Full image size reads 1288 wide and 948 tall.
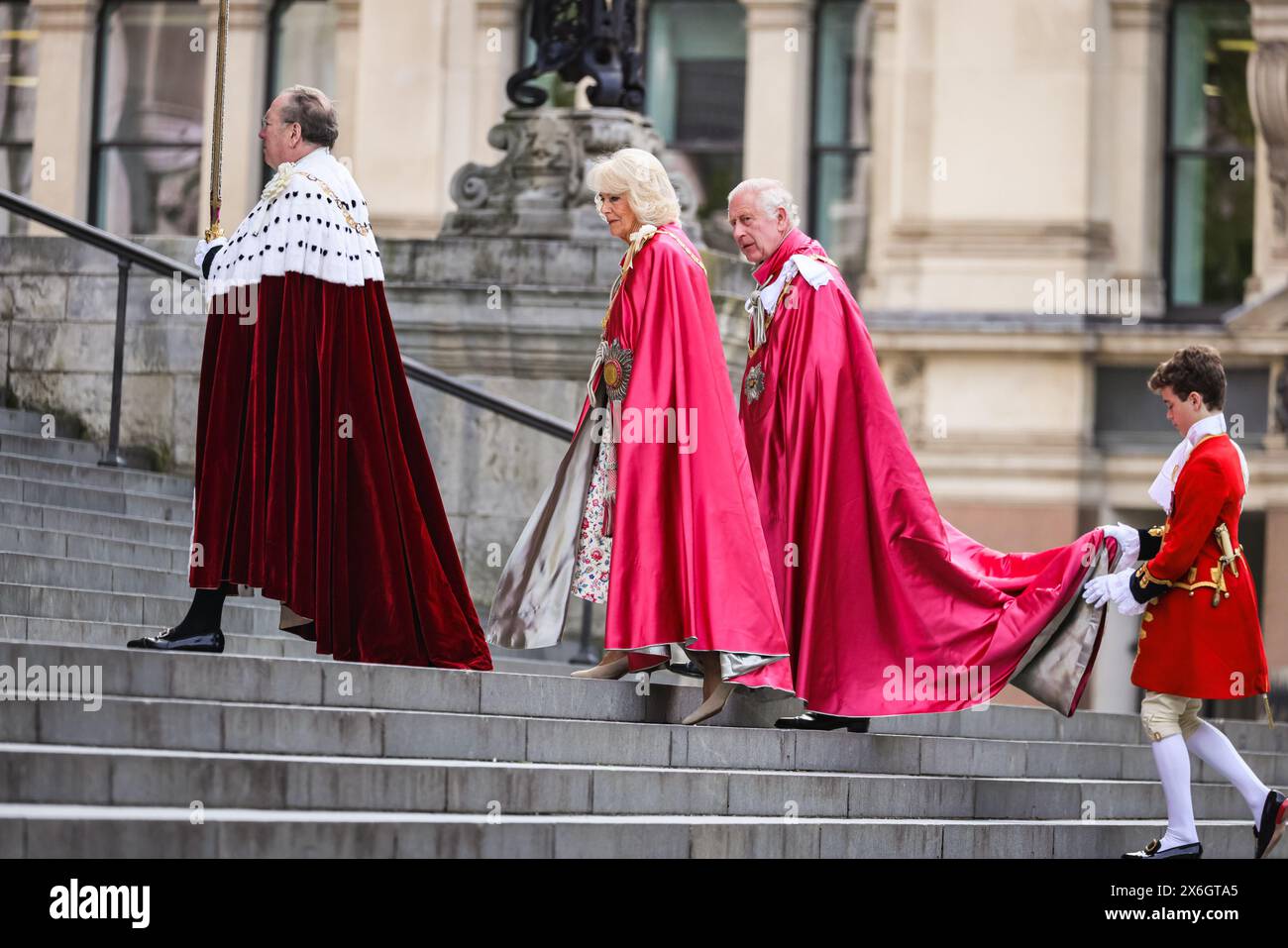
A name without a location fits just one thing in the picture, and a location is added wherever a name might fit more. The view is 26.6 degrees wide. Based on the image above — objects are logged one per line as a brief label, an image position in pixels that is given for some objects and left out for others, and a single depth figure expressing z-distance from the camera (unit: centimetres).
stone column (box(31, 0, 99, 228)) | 2252
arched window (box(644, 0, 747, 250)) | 2152
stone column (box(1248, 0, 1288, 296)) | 1964
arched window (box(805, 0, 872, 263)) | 2120
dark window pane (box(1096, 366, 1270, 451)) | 1936
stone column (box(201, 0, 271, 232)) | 2206
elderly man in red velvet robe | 888
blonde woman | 904
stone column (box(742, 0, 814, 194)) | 2112
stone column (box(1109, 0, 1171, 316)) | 2027
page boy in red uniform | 908
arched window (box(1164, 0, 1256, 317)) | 2045
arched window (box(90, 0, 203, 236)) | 2245
